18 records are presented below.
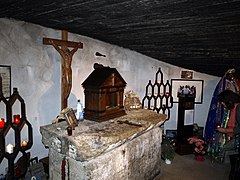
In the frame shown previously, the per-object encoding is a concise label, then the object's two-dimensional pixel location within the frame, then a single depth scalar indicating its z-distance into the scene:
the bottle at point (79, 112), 2.91
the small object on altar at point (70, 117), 2.53
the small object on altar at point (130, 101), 3.75
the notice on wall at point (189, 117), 5.12
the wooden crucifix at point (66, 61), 3.43
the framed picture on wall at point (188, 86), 5.20
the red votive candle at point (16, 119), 2.96
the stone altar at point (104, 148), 2.27
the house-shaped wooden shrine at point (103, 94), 2.84
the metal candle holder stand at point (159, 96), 5.06
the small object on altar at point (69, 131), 2.37
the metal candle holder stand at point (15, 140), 2.78
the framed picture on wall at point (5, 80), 2.82
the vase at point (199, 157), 4.53
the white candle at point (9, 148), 2.86
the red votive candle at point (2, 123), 2.75
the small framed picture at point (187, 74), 5.20
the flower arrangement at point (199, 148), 4.53
